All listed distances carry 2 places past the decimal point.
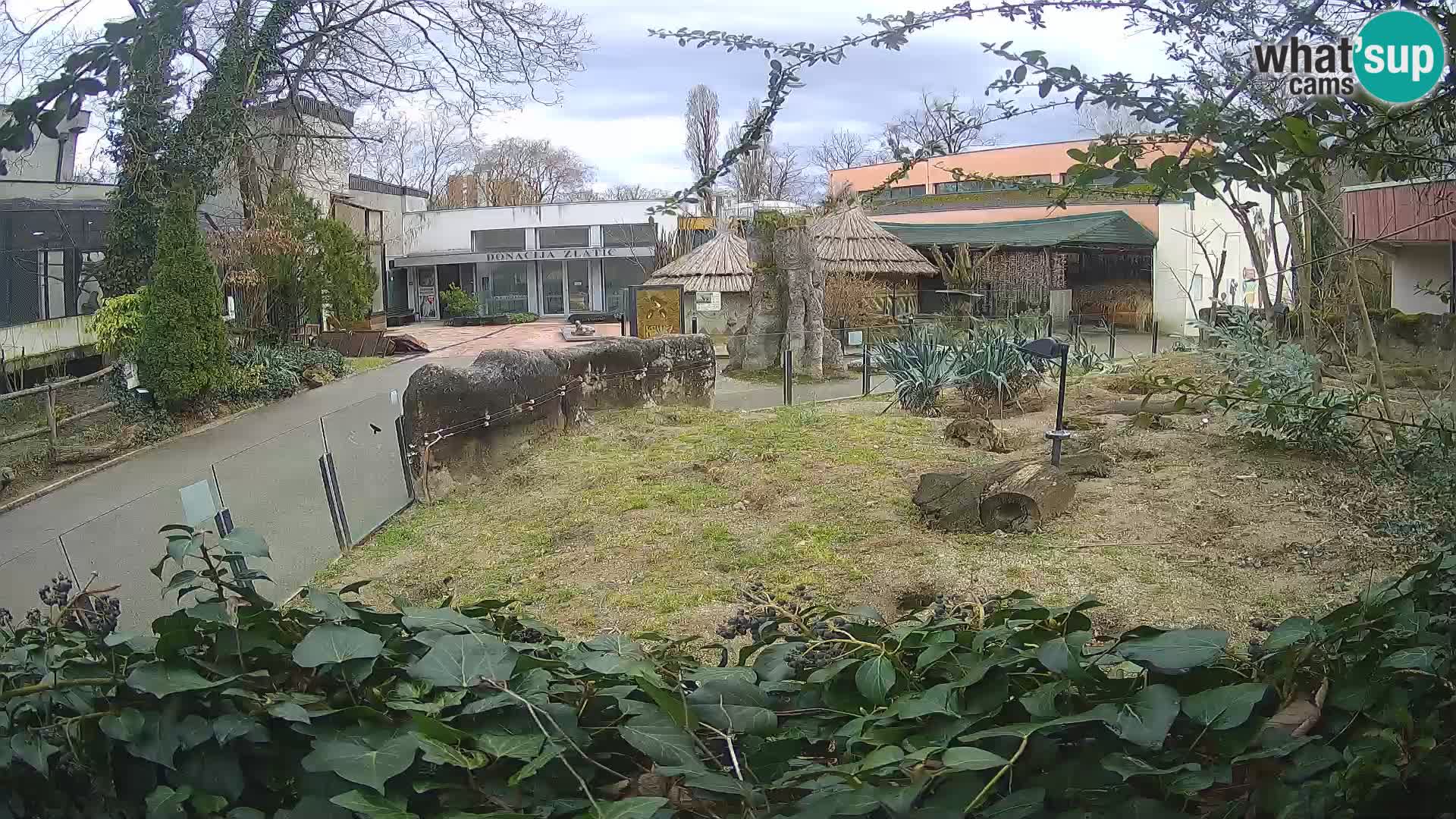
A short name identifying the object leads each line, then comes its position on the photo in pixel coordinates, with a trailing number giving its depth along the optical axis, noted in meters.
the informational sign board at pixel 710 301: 22.84
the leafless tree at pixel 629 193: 38.58
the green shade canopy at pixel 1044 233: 26.47
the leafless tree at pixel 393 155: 21.50
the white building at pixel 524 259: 37.25
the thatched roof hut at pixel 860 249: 23.42
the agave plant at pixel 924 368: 11.34
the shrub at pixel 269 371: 15.89
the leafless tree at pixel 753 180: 37.34
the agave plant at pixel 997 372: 11.16
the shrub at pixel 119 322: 15.10
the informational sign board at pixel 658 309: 21.81
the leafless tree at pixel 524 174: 44.69
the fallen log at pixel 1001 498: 6.36
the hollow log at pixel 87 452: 12.05
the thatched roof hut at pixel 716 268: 21.66
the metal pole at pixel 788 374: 13.89
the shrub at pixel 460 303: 35.16
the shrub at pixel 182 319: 14.39
